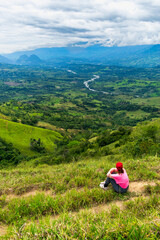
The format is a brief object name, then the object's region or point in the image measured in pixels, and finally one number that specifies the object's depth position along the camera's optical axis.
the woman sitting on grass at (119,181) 6.79
